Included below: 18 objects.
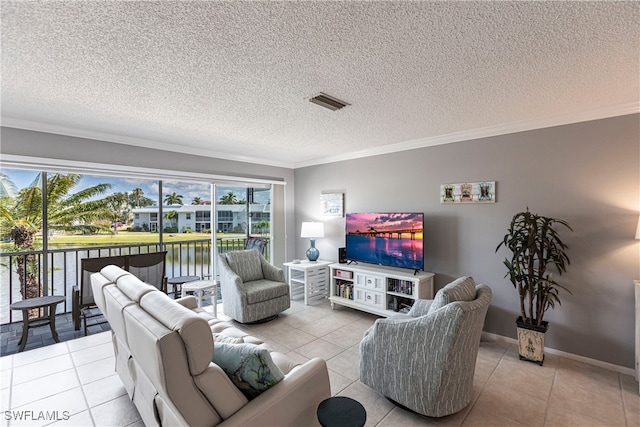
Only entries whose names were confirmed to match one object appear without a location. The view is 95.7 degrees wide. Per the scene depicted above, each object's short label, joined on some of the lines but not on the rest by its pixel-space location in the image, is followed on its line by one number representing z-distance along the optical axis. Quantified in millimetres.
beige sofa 1195
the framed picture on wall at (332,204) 4789
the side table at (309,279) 4555
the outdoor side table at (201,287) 3589
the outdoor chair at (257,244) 4980
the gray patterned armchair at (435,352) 1857
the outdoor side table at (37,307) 2935
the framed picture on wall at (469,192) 3310
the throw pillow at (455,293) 1979
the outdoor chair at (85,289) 3292
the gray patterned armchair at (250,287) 3670
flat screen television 3660
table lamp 4809
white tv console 3602
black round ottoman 1321
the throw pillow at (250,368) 1419
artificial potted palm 2742
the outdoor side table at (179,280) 3996
